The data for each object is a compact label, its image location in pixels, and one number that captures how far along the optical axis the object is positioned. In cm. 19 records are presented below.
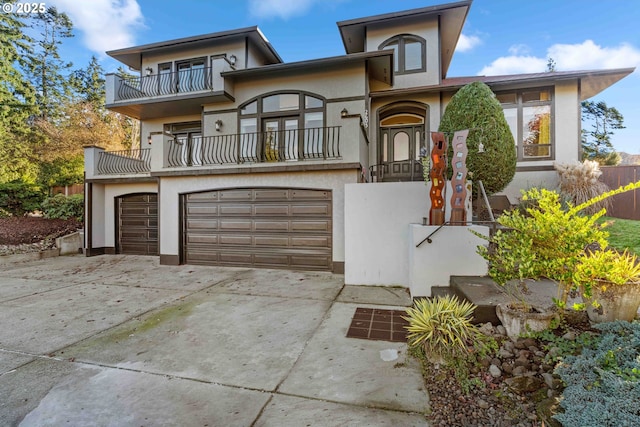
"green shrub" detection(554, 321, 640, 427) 167
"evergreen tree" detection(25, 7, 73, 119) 1858
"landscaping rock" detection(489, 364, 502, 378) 249
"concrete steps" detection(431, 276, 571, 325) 327
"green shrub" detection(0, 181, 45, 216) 1159
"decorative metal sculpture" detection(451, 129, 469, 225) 476
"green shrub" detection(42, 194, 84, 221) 1159
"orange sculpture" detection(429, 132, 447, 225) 491
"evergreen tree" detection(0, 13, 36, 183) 1517
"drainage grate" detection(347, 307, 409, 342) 358
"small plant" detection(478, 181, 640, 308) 260
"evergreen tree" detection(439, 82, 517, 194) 657
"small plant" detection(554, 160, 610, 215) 746
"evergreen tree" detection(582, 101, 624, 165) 1894
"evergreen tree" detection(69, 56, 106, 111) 2030
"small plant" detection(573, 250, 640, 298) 255
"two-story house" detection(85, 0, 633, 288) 760
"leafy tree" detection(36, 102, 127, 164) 1478
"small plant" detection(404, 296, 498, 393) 263
